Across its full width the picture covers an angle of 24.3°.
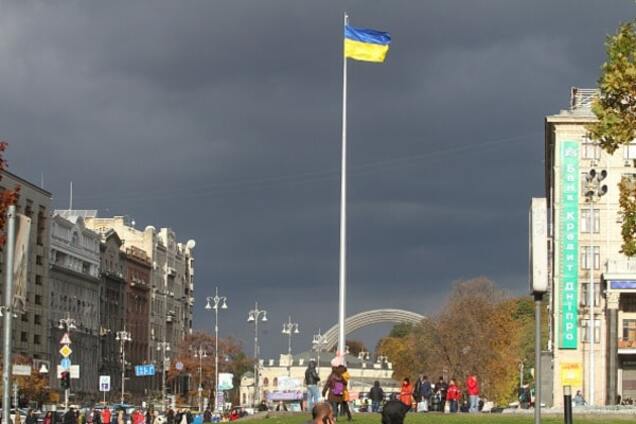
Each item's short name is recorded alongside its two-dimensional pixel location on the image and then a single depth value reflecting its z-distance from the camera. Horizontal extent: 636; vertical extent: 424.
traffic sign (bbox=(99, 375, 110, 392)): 110.88
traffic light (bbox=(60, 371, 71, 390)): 66.81
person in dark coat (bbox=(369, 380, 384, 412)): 65.25
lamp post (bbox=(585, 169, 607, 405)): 118.16
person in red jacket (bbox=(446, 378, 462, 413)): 69.19
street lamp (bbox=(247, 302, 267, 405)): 141.84
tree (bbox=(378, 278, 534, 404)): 135.12
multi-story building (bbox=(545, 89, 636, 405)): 119.44
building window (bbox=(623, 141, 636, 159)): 113.05
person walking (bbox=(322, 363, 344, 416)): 46.00
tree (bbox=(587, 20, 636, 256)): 31.88
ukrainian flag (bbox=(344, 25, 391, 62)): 62.81
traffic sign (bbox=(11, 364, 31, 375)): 39.90
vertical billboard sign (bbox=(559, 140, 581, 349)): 120.81
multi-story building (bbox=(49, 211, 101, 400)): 155.62
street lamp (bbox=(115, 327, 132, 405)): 168.36
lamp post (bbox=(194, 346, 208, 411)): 180.62
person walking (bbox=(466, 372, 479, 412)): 68.75
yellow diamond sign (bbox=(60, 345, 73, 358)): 71.57
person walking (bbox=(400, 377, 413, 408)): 54.06
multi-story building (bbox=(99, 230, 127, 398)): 178.52
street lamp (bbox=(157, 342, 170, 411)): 164.99
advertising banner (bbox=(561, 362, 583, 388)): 107.62
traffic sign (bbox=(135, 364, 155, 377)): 156.18
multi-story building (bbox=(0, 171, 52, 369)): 139.88
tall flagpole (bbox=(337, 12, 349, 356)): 59.22
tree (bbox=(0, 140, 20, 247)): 32.41
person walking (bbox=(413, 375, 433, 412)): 66.62
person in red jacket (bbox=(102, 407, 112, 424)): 88.62
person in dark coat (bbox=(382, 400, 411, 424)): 24.30
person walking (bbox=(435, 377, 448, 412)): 68.50
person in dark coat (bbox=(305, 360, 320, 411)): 53.47
